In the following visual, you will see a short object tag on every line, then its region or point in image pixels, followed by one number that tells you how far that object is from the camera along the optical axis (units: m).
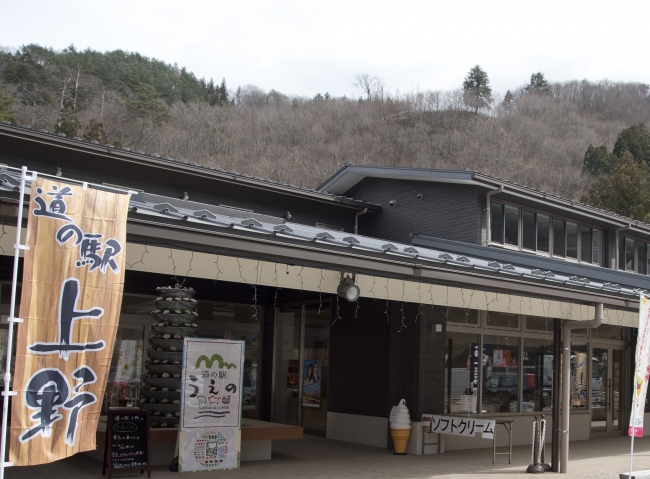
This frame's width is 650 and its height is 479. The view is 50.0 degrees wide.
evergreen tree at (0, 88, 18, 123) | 36.31
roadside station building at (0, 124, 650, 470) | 8.74
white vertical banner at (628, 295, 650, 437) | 10.23
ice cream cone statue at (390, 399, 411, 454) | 12.48
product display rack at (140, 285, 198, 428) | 10.75
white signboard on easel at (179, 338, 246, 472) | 9.84
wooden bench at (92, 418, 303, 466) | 10.34
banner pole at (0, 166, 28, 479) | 4.91
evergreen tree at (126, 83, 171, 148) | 53.44
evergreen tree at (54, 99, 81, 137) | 37.25
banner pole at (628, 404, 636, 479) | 10.23
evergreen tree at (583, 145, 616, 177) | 55.88
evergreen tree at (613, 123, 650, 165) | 53.78
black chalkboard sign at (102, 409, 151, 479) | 9.22
